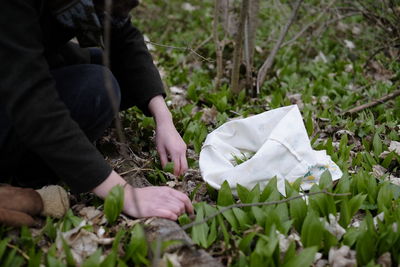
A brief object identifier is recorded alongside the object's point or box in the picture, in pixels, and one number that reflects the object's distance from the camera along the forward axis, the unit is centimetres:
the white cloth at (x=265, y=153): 207
